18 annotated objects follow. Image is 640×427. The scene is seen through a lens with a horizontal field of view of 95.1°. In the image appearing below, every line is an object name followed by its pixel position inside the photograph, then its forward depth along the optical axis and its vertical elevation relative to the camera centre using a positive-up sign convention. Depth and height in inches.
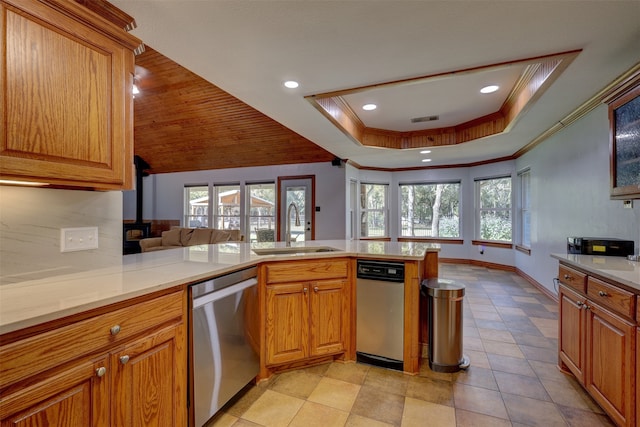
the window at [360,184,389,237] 269.4 +4.1
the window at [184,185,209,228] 293.5 +8.8
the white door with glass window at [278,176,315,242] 243.1 +11.1
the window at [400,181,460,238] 264.4 +4.3
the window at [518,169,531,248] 200.1 +4.9
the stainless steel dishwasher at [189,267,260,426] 58.7 -28.1
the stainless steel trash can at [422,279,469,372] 87.4 -34.8
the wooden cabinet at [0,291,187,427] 33.5 -21.9
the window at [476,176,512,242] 232.5 +4.8
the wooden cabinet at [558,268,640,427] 55.0 -29.1
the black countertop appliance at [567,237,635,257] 83.7 -9.3
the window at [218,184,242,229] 279.7 +7.5
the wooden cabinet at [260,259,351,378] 81.0 -28.0
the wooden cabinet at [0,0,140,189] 42.9 +19.4
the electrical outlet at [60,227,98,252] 57.0 -5.1
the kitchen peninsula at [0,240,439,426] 33.7 -17.2
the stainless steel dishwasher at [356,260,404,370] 86.2 -29.6
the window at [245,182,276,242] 265.4 +5.5
